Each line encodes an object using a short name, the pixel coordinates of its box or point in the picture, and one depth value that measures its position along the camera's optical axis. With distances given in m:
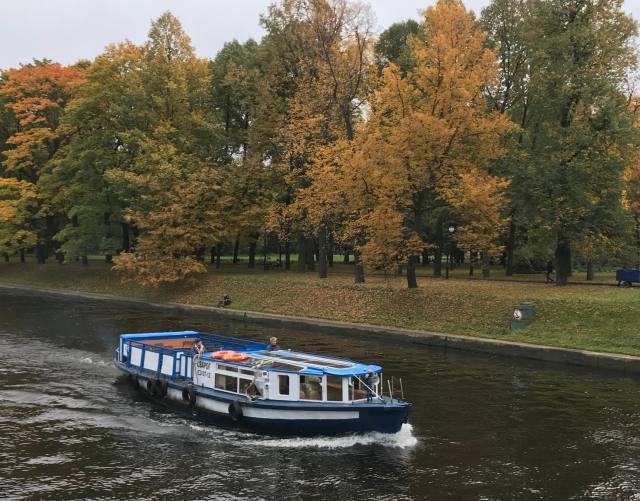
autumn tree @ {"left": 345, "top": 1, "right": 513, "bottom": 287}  40.34
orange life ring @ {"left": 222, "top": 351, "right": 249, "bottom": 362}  21.89
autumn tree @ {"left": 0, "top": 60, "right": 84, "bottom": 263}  69.69
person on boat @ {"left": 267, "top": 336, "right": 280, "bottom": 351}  24.66
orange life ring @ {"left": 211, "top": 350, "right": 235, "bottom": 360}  22.12
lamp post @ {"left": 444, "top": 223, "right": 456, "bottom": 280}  61.02
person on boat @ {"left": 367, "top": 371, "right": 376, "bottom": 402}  19.62
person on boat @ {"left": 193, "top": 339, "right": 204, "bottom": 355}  23.55
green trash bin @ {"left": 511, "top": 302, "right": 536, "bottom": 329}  34.62
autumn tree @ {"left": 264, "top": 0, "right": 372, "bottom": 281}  48.12
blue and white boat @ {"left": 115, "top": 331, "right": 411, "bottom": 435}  19.08
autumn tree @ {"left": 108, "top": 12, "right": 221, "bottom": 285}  54.56
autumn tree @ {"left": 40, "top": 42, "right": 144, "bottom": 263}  63.47
